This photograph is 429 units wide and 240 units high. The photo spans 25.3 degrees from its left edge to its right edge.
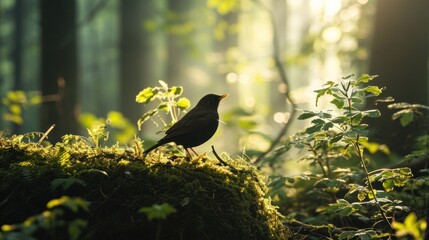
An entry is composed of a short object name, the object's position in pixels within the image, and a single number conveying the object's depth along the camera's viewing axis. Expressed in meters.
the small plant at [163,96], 6.68
